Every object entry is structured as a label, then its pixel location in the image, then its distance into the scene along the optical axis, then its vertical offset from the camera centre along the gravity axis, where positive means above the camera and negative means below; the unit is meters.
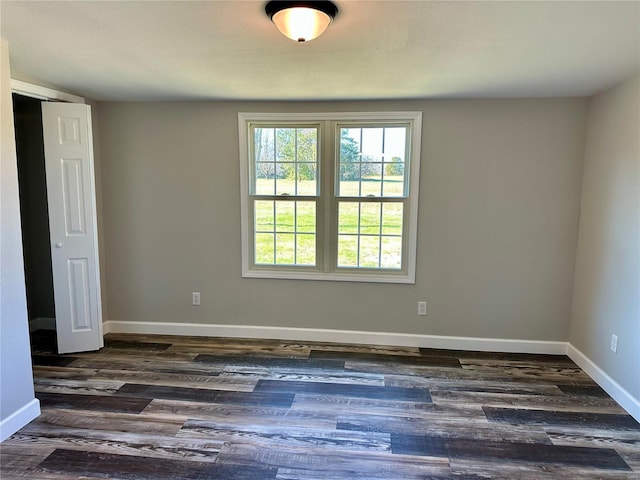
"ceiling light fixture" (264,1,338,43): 1.60 +0.82
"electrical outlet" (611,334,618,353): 2.67 -0.96
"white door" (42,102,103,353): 3.02 -0.19
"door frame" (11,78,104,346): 2.71 +0.83
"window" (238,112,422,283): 3.40 +0.08
